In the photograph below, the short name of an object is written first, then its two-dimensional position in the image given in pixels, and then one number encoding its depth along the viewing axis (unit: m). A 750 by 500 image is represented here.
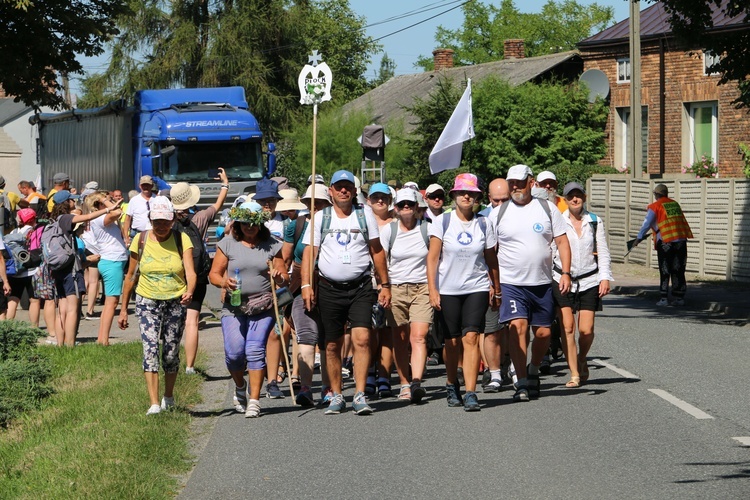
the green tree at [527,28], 98.88
